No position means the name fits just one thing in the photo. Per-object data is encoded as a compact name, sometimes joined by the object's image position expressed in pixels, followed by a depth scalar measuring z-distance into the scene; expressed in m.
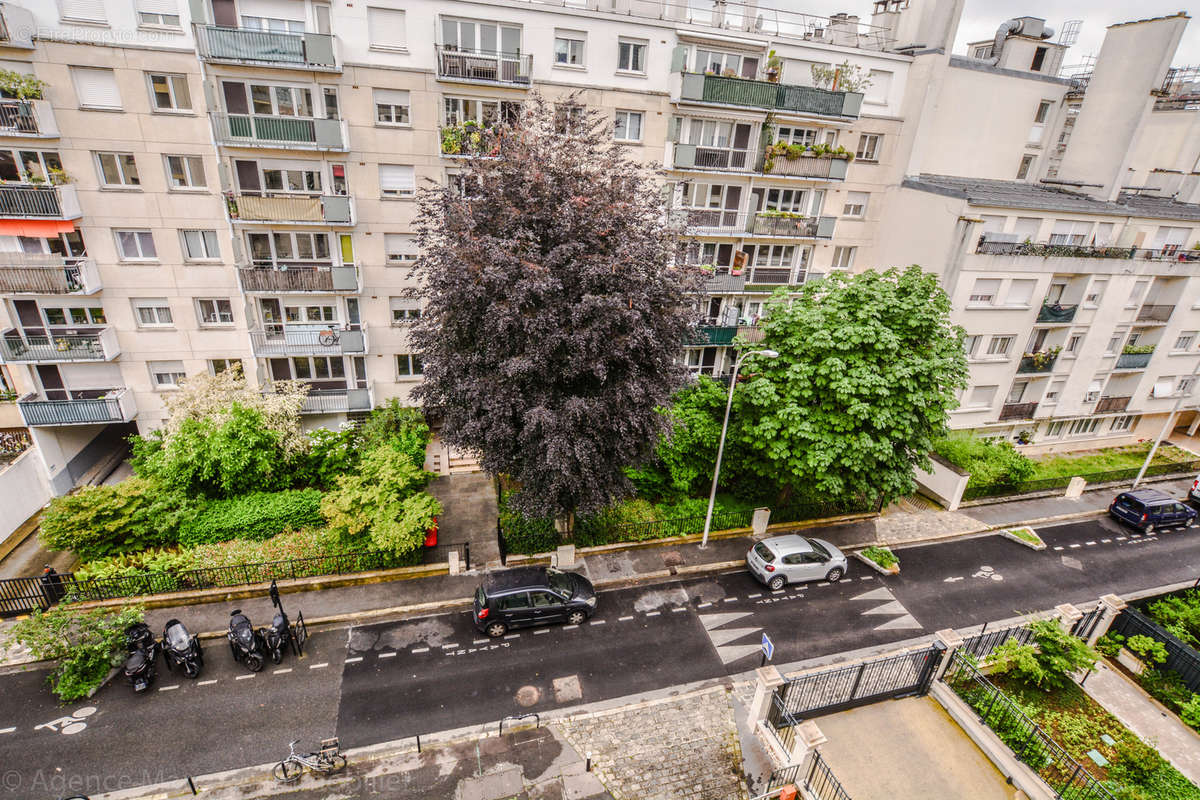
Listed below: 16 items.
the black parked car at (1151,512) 24.53
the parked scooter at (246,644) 15.05
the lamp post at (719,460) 19.16
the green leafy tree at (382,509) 17.47
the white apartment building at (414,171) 20.02
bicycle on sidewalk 12.61
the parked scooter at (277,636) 15.39
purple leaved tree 15.19
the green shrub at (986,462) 25.52
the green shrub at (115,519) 17.03
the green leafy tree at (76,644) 14.04
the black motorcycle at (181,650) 14.69
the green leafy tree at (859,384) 19.02
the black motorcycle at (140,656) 14.27
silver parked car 19.28
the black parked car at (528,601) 16.58
